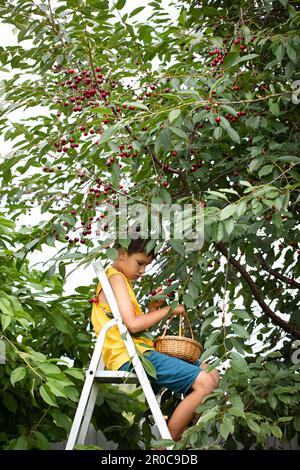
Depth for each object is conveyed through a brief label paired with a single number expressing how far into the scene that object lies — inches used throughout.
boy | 190.9
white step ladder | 185.3
